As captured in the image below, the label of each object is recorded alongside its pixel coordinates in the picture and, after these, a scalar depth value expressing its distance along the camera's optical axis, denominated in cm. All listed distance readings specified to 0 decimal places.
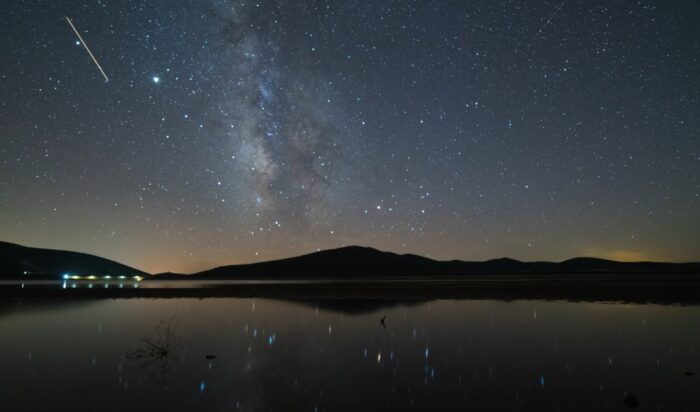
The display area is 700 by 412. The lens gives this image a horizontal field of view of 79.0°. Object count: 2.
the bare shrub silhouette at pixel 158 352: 1439
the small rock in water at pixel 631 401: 1014
